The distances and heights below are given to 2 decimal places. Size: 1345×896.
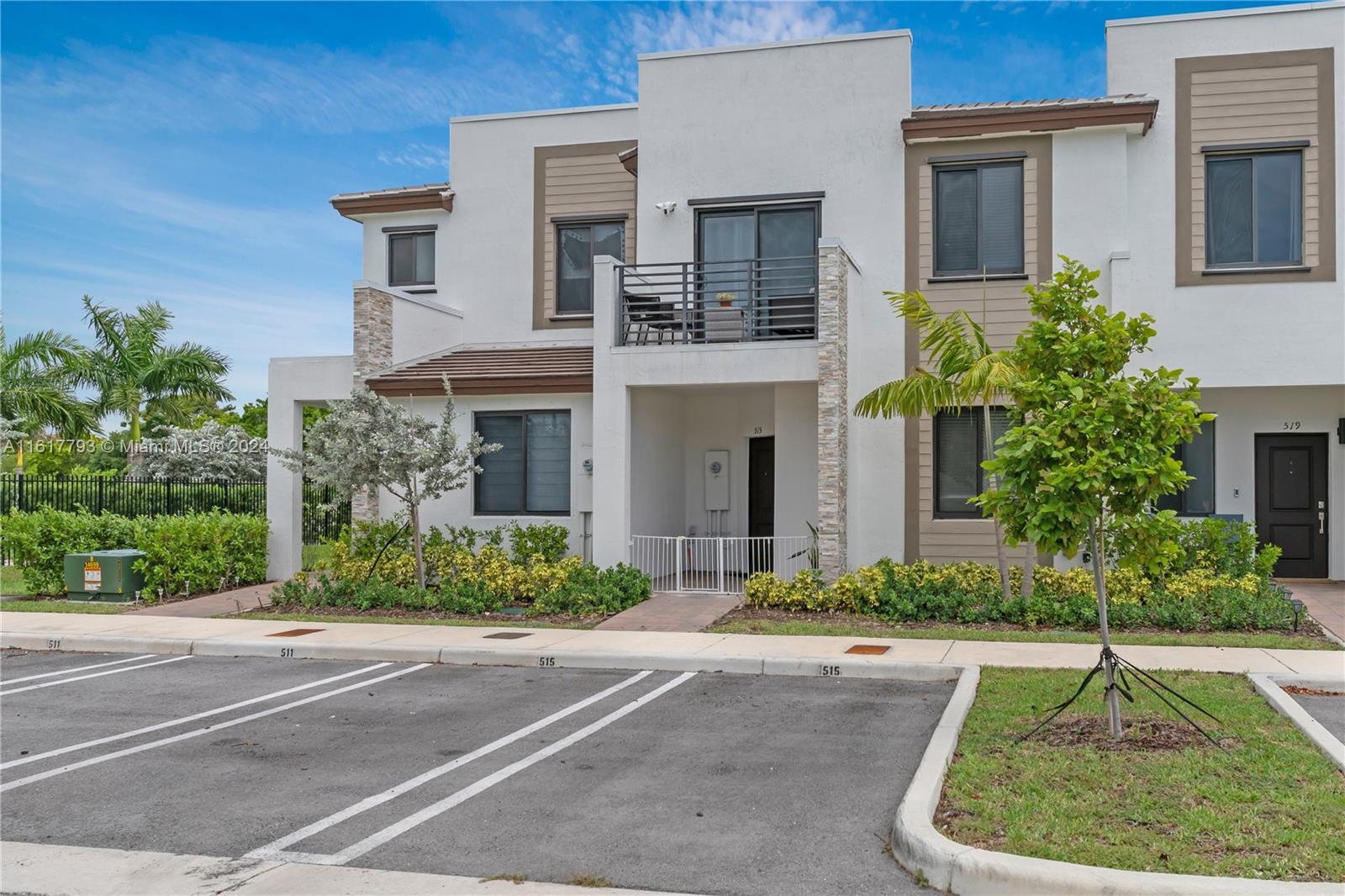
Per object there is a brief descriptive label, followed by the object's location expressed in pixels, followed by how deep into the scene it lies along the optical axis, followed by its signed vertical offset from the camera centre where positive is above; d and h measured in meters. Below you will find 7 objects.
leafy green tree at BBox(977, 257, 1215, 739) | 7.30 +0.19
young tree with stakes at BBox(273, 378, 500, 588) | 14.98 +0.12
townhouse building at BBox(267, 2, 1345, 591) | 16.28 +2.50
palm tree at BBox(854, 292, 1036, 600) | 13.51 +1.06
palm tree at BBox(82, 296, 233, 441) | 28.89 +2.43
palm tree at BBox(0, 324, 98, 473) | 26.94 +1.77
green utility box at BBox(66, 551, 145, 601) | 16.97 -1.81
